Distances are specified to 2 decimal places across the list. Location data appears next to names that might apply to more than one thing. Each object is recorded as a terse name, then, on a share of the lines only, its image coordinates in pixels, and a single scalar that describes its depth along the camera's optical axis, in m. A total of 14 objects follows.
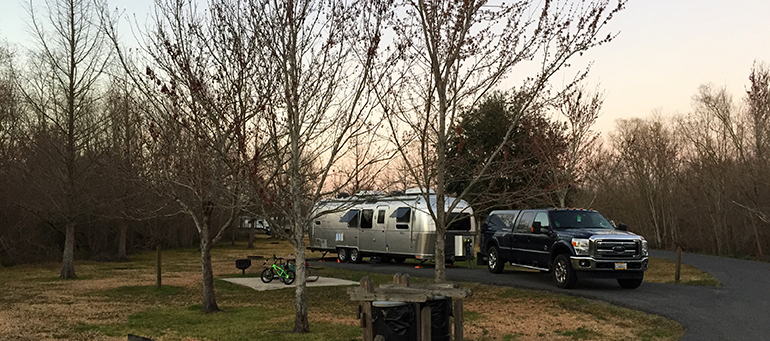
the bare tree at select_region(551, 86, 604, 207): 25.42
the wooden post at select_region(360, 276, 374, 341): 8.15
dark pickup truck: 15.65
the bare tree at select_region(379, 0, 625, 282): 11.16
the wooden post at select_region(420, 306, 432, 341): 7.78
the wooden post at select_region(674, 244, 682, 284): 18.27
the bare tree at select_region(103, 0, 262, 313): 11.05
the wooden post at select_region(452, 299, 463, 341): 8.48
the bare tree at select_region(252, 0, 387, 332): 10.55
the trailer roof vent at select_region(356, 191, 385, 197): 11.03
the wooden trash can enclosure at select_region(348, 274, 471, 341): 7.82
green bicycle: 18.88
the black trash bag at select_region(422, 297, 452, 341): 8.20
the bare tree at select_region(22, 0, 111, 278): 21.98
